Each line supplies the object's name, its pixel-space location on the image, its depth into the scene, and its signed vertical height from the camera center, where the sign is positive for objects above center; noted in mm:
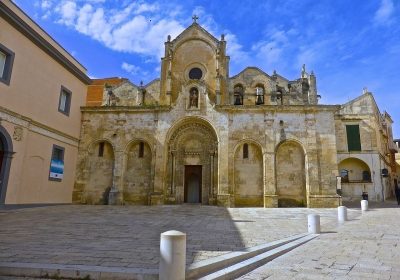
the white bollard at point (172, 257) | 4059 -894
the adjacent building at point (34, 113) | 13289 +3990
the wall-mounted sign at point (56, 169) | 16656 +1198
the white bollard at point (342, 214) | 11969 -735
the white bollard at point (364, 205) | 16625 -490
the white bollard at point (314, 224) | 9031 -876
